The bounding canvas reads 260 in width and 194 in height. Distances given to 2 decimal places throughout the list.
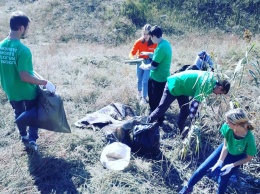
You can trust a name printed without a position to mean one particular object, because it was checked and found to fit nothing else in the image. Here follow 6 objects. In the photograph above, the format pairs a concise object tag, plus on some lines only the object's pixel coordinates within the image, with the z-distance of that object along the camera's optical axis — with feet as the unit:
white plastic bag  10.81
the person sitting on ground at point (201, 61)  13.36
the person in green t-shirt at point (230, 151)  8.69
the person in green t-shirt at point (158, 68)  12.80
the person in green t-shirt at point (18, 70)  9.32
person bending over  10.97
